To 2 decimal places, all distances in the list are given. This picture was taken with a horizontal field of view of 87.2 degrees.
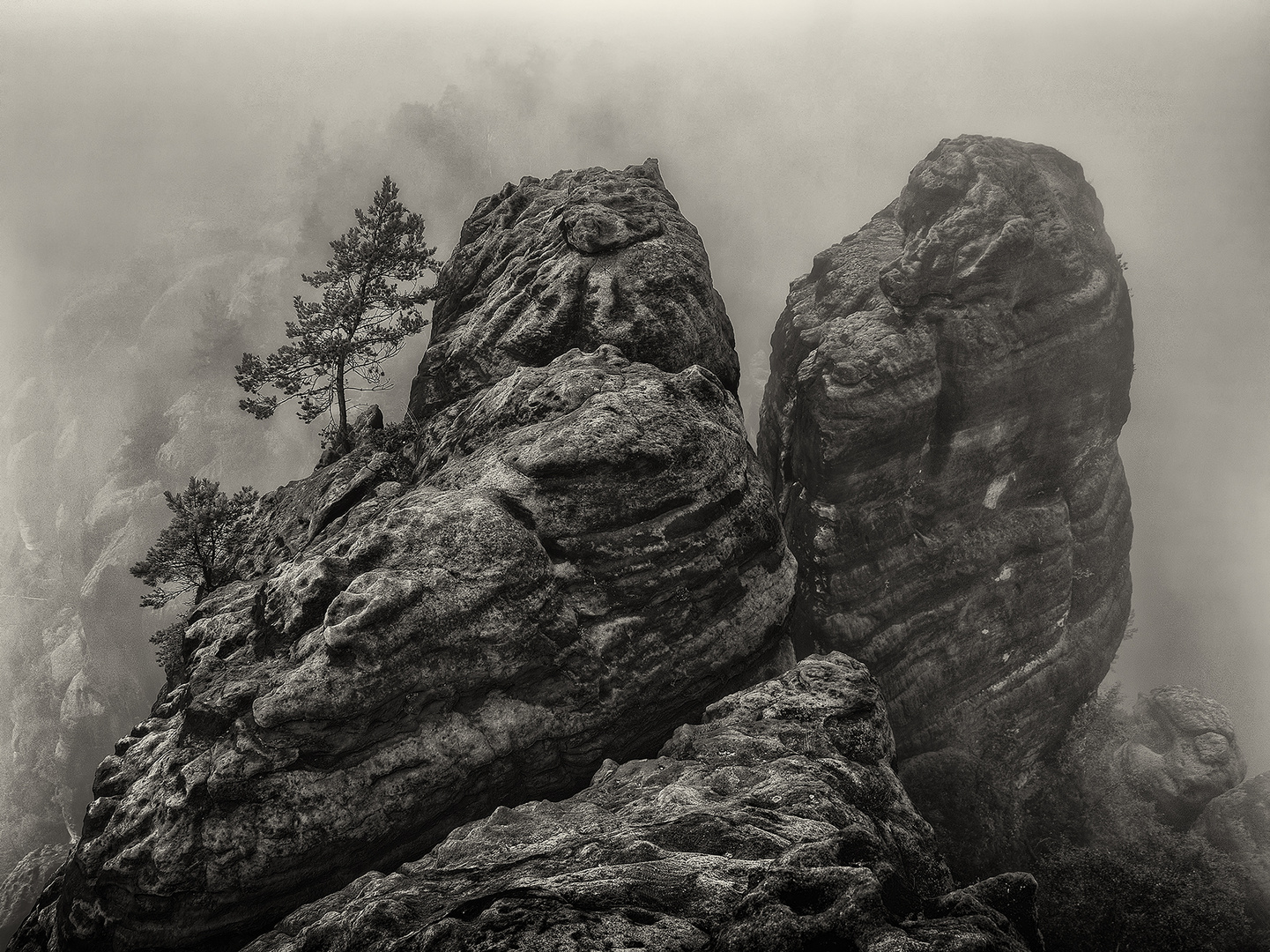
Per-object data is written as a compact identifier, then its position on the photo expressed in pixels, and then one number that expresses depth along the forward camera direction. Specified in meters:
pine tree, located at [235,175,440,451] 38.19
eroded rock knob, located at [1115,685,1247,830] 42.38
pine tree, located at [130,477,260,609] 34.47
